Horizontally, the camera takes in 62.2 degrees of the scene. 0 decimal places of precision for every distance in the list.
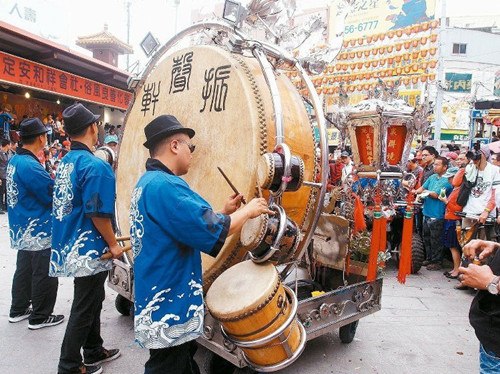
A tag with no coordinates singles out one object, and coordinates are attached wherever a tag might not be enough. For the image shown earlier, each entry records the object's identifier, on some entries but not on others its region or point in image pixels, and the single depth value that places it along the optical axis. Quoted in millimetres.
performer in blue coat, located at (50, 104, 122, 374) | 2672
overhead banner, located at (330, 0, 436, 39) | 9914
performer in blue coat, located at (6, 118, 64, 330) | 3463
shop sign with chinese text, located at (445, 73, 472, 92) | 26391
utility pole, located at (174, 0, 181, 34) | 20941
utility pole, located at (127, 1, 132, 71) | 25984
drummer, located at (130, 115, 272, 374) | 1886
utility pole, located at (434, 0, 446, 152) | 9675
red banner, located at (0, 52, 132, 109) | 8219
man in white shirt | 5035
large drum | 2508
